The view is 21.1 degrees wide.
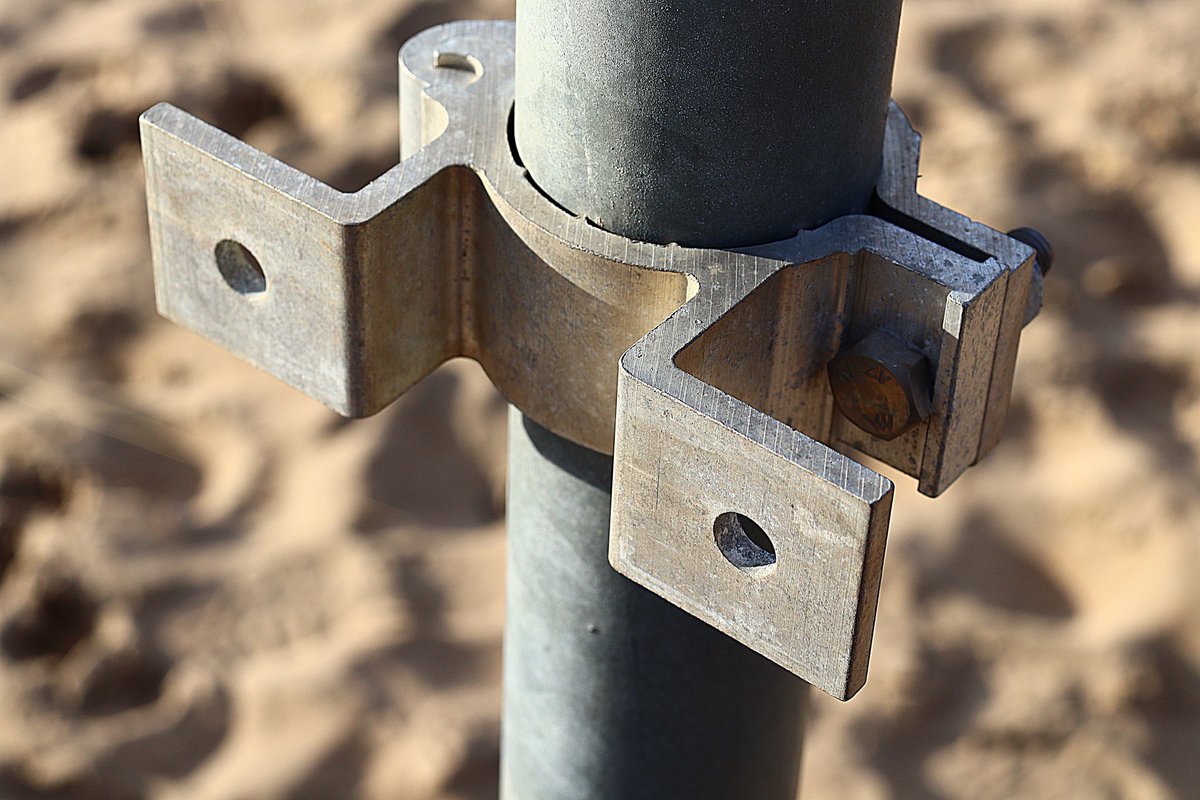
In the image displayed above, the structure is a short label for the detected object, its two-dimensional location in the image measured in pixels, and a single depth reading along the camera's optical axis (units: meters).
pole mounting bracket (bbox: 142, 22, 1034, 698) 0.43
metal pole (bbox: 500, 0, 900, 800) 0.43
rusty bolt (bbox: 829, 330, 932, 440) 0.45
